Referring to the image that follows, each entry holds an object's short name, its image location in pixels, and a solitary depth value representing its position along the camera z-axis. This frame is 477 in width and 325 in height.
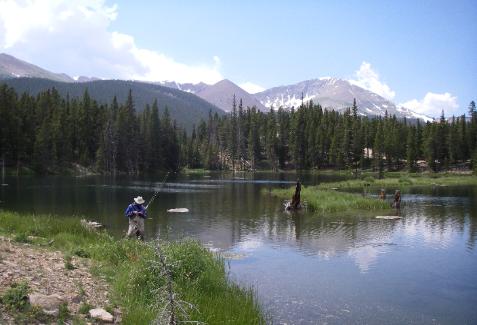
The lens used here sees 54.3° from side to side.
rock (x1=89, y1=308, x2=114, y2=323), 10.88
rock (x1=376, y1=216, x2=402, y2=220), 38.08
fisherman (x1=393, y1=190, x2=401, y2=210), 44.68
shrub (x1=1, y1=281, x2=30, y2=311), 9.84
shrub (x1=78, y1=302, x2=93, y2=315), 10.95
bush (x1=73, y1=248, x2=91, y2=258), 18.11
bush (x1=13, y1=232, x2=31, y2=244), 18.36
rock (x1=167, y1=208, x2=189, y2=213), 43.11
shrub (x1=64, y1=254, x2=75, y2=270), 14.90
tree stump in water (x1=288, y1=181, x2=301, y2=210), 43.58
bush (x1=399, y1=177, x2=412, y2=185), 84.62
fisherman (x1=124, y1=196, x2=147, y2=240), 23.05
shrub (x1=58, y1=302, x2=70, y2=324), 10.08
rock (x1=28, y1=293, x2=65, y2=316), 10.26
